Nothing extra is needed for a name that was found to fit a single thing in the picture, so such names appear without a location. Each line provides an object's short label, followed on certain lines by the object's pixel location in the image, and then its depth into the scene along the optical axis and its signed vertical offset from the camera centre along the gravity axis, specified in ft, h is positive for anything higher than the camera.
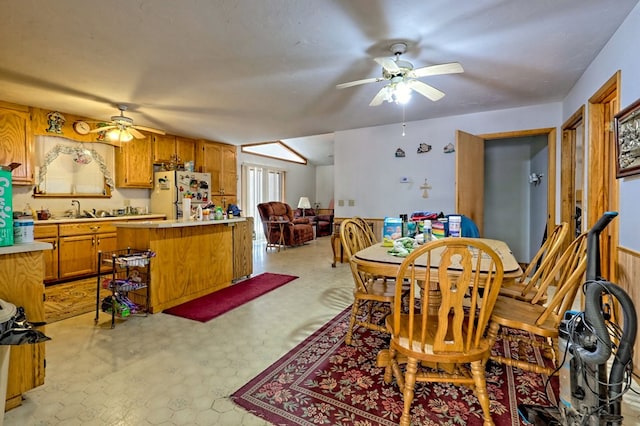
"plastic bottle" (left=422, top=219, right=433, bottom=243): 8.14 -0.59
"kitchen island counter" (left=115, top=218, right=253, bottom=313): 10.12 -1.66
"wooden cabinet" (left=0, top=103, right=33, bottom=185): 13.10 +3.01
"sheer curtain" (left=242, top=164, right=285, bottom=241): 26.96 +2.08
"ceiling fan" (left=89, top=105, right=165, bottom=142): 13.43 +3.60
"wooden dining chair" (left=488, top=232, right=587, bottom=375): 5.16 -1.94
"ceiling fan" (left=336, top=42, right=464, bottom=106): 7.98 +3.61
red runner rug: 10.02 -3.25
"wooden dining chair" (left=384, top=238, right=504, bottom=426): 4.51 -1.98
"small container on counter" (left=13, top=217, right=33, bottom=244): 5.74 -0.36
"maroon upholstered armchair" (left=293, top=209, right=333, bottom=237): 31.60 -1.23
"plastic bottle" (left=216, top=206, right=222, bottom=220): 12.79 -0.14
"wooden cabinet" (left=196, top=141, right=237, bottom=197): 21.39 +3.22
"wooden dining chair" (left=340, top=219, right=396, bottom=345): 7.26 -1.97
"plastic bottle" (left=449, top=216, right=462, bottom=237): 8.47 -0.48
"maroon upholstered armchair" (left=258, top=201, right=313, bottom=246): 24.32 -1.38
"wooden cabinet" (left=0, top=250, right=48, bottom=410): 5.45 -1.68
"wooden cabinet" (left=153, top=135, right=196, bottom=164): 19.01 +3.91
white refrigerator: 18.70 +1.18
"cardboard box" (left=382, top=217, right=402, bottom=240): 8.94 -0.56
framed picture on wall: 6.46 +1.49
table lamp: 30.92 +0.51
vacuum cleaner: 3.91 -1.93
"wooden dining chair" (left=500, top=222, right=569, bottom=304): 6.84 -1.43
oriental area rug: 5.22 -3.46
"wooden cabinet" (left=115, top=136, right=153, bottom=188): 17.62 +2.66
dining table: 5.57 -1.09
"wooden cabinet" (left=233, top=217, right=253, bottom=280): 13.66 -1.78
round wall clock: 15.52 +4.18
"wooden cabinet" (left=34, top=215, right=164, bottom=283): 13.76 -1.65
